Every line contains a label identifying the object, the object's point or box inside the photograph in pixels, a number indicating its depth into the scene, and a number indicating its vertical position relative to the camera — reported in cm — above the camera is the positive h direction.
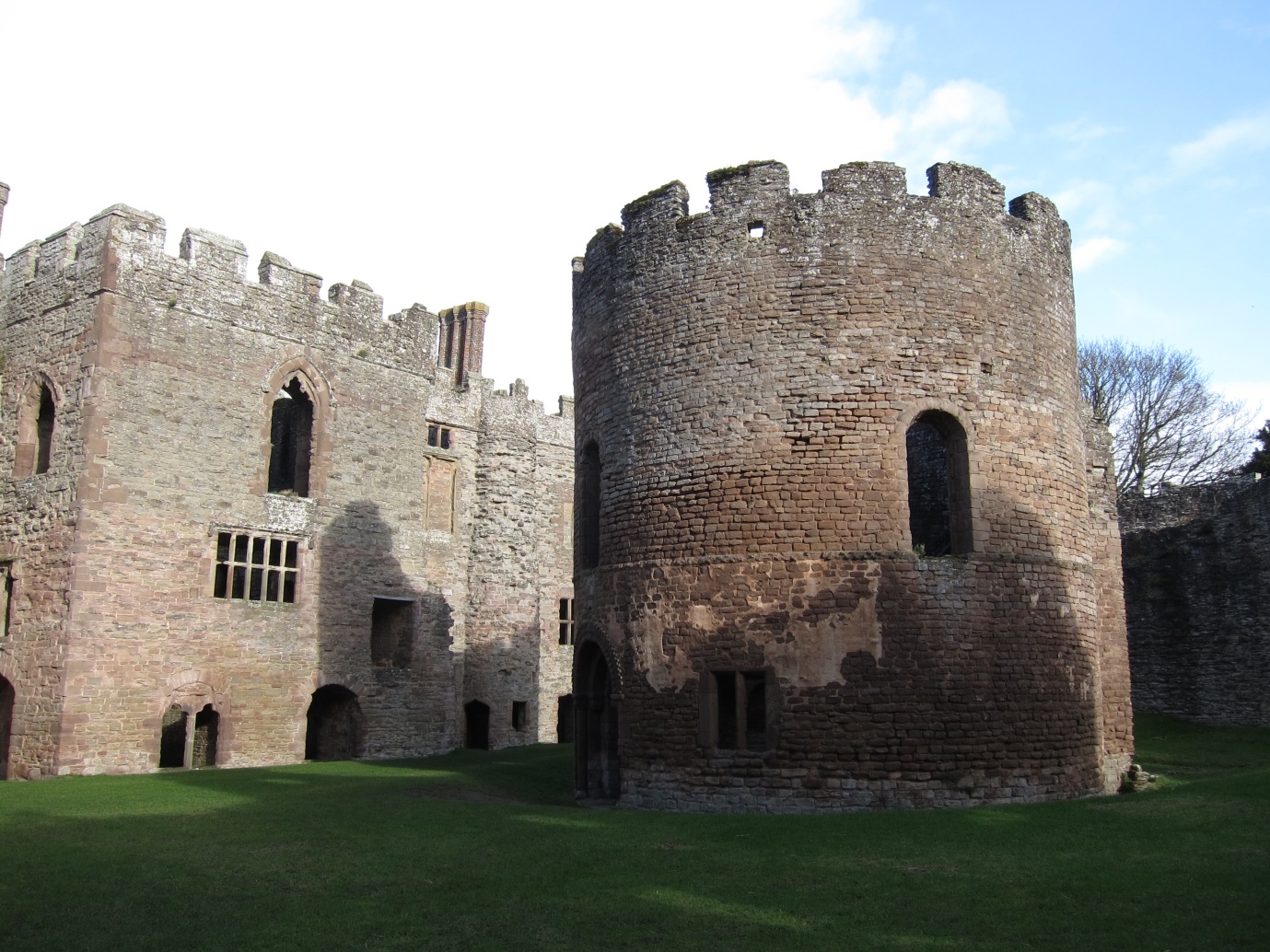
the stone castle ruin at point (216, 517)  1966 +306
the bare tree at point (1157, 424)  3638 +847
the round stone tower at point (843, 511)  1287 +202
